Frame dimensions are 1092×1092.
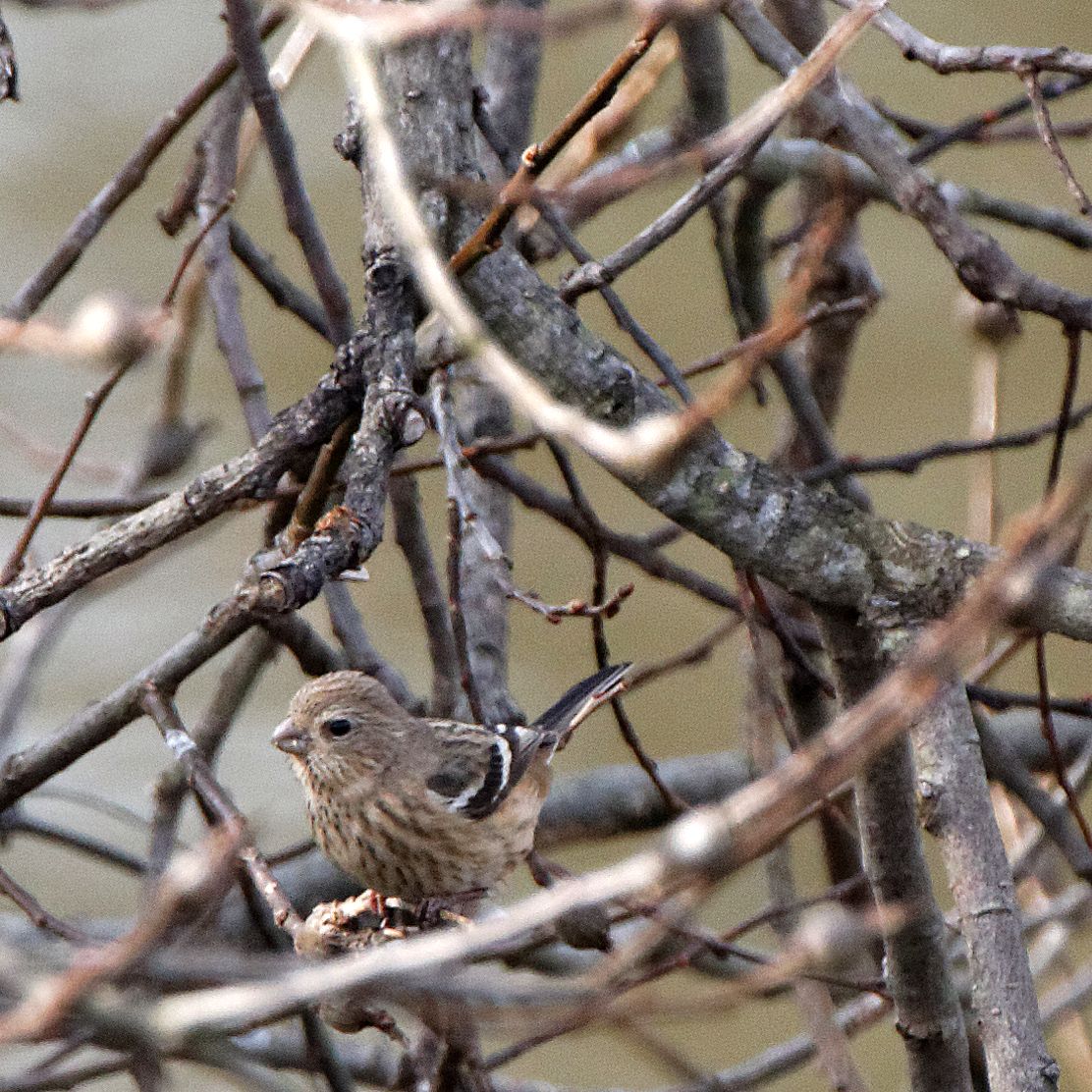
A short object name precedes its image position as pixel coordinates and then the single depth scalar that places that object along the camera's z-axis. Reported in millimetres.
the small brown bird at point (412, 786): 6578
